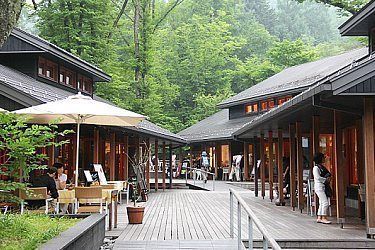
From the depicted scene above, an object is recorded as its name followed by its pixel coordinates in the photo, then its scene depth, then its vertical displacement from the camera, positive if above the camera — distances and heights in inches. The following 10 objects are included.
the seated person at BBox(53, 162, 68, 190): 400.8 -11.8
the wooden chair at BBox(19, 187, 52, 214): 310.8 -18.6
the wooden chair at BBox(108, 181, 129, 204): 412.8 -23.6
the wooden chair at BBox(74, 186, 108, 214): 321.7 -18.3
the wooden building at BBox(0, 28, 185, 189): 401.4 +88.0
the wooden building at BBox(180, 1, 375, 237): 300.0 +38.4
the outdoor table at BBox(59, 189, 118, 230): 335.9 -20.6
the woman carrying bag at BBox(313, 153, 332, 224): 376.2 -17.3
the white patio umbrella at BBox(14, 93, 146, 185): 323.6 +33.0
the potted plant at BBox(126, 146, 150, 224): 370.0 -32.6
